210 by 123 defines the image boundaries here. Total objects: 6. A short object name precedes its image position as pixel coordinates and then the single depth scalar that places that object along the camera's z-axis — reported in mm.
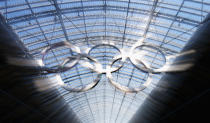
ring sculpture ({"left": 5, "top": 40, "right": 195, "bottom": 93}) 15531
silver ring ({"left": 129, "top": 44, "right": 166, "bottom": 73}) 14460
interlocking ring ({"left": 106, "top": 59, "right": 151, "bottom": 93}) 15496
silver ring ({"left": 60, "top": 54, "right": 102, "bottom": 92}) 16062
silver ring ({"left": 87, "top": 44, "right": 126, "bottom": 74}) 15993
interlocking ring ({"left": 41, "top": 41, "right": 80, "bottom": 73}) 15540
